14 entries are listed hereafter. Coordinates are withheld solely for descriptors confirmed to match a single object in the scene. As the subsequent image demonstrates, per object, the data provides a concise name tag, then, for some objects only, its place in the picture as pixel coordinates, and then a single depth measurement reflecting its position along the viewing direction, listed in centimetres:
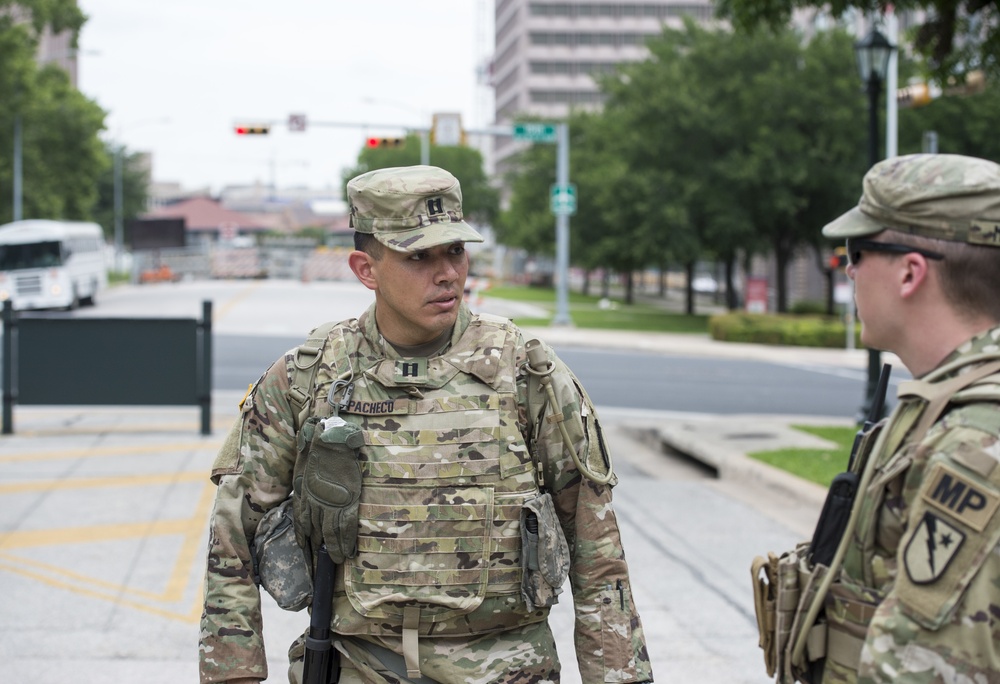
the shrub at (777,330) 2784
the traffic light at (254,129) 3050
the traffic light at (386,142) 2980
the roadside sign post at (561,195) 2838
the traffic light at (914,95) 1841
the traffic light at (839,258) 2360
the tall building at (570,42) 11188
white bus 3369
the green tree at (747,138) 3234
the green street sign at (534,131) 2822
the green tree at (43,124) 3089
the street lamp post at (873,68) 1194
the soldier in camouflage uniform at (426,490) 288
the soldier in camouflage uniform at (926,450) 192
